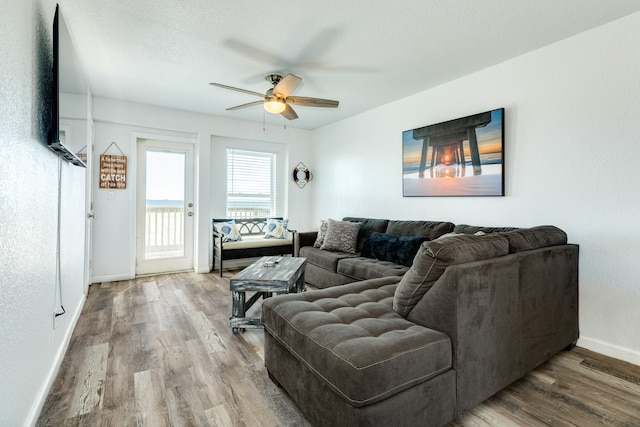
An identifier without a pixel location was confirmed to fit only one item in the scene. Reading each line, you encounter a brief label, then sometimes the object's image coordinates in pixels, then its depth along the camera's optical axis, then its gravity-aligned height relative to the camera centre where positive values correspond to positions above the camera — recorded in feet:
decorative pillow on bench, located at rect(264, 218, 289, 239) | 16.63 -0.99
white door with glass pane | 14.74 +0.11
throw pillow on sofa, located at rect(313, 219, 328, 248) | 13.74 -1.04
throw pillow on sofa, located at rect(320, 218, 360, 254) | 12.83 -1.05
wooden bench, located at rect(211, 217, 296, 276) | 14.87 -1.67
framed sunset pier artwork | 9.61 +1.94
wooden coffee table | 8.27 -1.97
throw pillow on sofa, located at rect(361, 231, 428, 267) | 10.38 -1.23
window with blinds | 16.99 +1.51
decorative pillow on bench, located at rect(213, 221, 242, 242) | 15.30 -1.04
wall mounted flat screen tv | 5.42 +2.44
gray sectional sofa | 4.23 -1.92
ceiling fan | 9.12 +3.56
